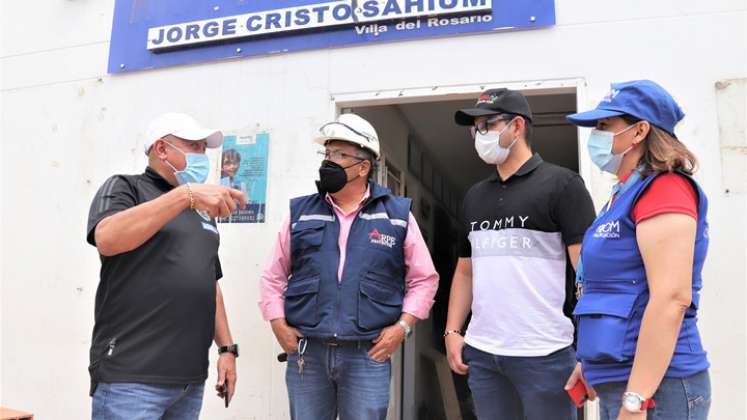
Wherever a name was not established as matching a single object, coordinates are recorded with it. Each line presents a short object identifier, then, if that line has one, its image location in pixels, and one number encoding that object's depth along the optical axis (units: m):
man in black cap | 2.04
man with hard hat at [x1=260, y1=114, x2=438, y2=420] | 2.30
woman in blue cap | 1.38
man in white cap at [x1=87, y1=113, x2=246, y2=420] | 1.93
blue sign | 3.23
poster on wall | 3.46
